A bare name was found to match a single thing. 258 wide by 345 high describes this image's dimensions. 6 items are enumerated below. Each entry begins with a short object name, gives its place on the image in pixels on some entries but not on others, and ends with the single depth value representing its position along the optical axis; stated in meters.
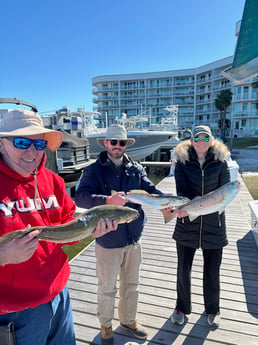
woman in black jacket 2.70
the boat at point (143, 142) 19.38
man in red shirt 1.44
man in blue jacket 2.48
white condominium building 67.94
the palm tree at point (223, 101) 56.81
